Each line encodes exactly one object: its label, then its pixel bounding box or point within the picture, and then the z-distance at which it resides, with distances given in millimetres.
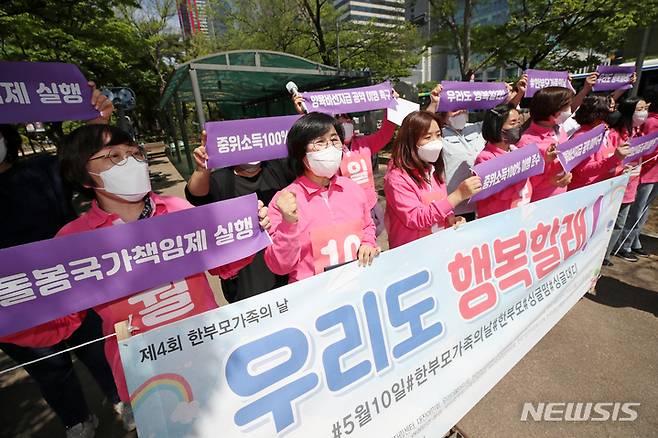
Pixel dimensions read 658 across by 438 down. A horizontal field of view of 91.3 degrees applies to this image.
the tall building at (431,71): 60744
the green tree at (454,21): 10969
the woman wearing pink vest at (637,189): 3268
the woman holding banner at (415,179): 2092
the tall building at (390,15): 15002
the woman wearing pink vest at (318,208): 1801
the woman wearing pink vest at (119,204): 1475
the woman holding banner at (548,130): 2666
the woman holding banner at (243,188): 2133
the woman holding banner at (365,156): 3266
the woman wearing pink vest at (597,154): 3014
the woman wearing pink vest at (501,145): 2531
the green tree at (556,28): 10383
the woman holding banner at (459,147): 3156
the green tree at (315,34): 14773
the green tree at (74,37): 6383
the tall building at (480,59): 19562
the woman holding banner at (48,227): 1878
